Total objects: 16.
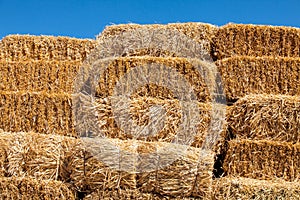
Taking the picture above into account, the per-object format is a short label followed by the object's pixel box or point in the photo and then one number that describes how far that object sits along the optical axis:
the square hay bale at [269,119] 4.74
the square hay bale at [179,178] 4.03
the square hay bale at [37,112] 5.09
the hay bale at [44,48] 5.89
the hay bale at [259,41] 5.35
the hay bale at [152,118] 4.77
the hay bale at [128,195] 4.05
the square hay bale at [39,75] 5.39
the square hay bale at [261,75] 5.06
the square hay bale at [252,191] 4.32
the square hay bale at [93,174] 4.04
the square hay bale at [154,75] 4.90
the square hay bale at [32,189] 4.24
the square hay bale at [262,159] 4.66
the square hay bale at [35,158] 4.36
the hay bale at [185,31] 5.52
